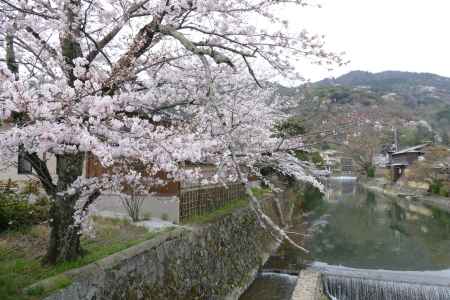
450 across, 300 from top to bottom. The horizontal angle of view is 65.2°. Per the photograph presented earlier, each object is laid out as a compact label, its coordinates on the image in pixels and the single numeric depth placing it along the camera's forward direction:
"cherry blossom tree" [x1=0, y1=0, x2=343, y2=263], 3.20
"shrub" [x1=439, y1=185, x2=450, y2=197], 27.41
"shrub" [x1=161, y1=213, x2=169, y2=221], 9.13
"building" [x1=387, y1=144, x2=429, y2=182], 41.59
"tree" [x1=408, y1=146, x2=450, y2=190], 29.63
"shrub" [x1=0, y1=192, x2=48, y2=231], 6.56
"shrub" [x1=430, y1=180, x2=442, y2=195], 28.94
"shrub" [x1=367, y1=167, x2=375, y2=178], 50.66
